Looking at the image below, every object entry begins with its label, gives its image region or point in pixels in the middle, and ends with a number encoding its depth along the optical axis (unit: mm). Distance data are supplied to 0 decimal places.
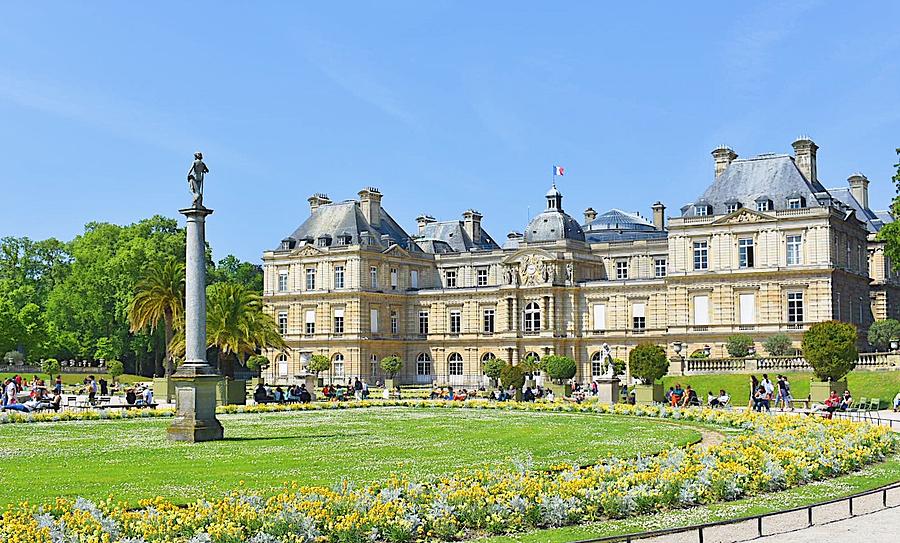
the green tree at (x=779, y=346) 64312
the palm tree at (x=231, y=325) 52938
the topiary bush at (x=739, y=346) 65931
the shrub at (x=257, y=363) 80188
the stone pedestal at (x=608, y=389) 47250
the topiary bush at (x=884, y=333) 67938
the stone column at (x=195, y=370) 28219
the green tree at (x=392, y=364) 81500
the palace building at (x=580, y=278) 68688
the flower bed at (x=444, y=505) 14500
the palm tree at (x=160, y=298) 59844
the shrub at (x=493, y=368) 68625
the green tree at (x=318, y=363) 80000
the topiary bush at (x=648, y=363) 51844
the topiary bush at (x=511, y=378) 55406
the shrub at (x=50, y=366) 74812
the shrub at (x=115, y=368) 77688
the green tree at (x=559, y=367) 65312
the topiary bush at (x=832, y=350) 46344
